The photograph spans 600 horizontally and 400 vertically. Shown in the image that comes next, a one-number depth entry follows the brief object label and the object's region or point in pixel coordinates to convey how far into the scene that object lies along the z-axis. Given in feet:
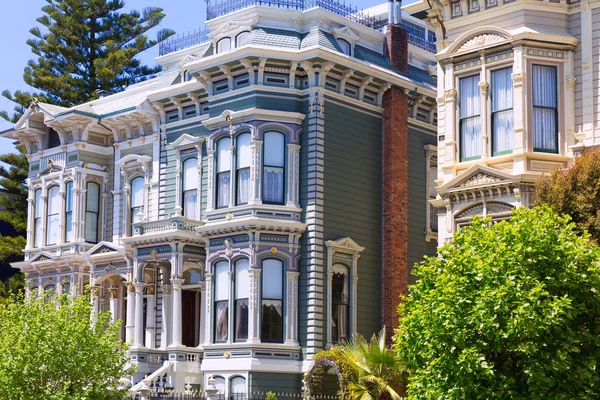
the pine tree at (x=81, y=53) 189.06
